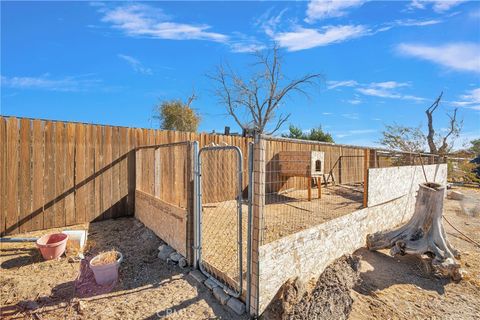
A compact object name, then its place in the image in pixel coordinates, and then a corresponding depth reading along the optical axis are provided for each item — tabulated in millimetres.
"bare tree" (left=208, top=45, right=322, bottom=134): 17766
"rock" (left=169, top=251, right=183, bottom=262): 3439
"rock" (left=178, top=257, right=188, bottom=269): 3311
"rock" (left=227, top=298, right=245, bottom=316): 2406
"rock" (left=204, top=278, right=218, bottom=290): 2771
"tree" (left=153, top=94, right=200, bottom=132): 14500
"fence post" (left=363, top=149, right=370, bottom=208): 4586
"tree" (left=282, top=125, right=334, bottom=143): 23141
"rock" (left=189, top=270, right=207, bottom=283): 2951
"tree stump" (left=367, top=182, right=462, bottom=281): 4181
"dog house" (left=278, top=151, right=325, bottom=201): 7016
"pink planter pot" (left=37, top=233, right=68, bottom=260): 3399
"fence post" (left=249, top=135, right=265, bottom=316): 2260
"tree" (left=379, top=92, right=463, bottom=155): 15484
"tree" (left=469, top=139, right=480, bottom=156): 20056
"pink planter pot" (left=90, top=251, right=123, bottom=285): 2838
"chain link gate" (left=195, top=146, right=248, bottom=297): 2744
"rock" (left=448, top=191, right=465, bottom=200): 10300
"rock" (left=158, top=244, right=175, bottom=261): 3574
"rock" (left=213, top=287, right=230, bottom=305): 2540
